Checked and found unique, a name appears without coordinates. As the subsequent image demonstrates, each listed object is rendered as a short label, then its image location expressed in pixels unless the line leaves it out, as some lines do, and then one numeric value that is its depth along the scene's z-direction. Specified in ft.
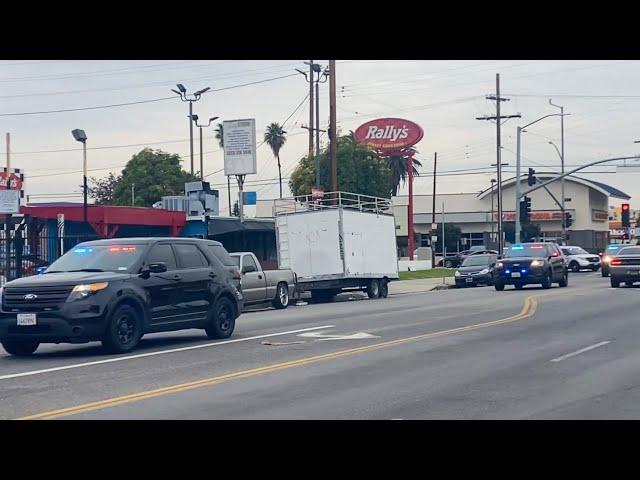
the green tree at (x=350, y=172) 211.41
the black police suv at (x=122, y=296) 51.47
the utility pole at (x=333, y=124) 134.31
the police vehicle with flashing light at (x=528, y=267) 123.24
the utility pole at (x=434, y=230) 198.18
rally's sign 222.48
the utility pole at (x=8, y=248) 103.30
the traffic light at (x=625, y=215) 225.35
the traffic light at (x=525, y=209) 182.92
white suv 200.64
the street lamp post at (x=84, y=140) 119.03
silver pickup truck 92.07
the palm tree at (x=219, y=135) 320.99
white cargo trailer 108.27
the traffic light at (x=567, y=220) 236.28
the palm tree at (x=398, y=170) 308.19
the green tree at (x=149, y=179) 237.25
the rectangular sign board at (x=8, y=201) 102.42
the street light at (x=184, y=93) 181.98
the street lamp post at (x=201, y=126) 196.54
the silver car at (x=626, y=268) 123.95
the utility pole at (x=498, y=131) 200.34
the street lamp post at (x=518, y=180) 190.49
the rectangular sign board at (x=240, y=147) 136.36
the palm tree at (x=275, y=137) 331.16
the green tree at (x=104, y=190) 271.08
